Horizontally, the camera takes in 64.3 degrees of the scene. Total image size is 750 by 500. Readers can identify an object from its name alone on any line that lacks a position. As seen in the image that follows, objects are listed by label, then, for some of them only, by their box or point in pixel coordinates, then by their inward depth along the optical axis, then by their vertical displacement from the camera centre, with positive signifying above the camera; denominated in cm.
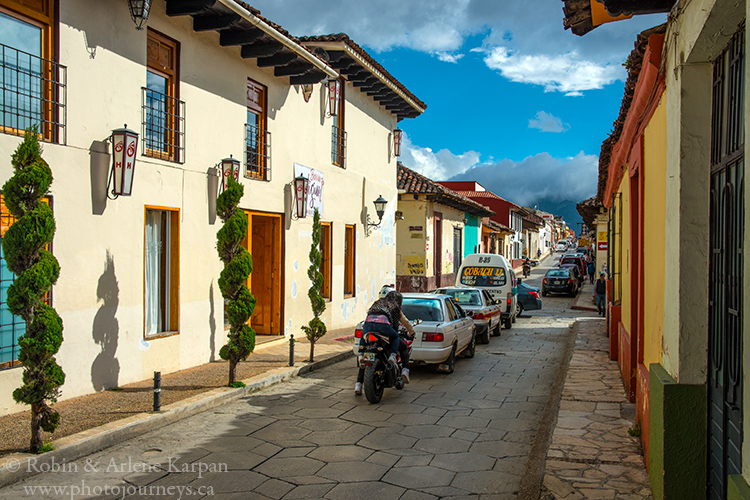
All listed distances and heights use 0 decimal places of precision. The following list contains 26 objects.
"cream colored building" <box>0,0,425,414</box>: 775 +147
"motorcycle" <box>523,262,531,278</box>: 4653 -139
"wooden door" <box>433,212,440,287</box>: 2689 +13
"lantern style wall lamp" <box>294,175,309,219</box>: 1356 +131
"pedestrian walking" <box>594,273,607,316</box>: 2216 -155
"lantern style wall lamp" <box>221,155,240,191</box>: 1066 +151
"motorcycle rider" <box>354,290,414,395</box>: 862 -103
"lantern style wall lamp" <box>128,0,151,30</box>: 867 +354
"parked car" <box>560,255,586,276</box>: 4531 -66
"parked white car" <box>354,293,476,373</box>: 1013 -139
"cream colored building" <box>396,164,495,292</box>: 2459 +85
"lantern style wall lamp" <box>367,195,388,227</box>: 1759 +135
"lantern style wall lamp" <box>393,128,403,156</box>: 2045 +381
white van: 1842 -85
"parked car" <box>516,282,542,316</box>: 2220 -179
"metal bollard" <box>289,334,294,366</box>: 1050 -180
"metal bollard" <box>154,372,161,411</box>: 725 -173
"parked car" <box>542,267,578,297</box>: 3281 -168
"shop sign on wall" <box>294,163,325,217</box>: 1378 +160
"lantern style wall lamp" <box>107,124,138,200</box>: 834 +128
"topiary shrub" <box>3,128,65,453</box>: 568 -23
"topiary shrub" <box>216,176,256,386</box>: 887 -33
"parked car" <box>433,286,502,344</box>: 1465 -140
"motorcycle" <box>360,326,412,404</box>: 830 -164
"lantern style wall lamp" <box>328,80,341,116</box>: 1491 +391
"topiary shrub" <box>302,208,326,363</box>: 1156 -58
